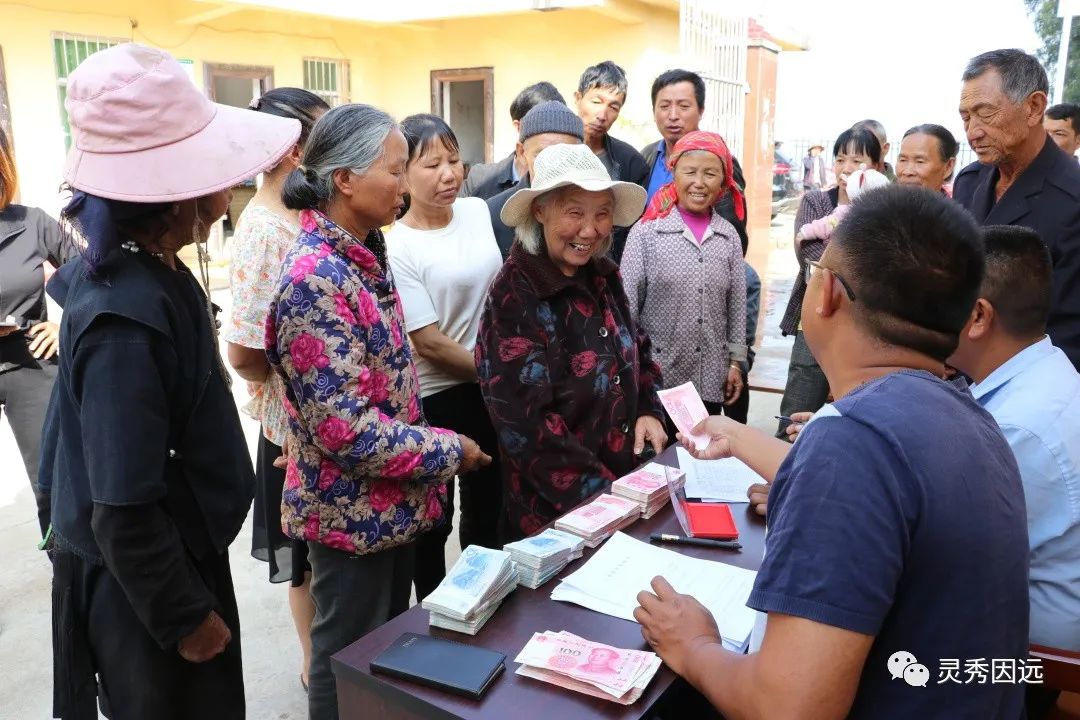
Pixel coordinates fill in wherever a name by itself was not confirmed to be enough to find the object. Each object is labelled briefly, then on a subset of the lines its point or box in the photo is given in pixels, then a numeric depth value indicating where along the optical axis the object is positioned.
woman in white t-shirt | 2.68
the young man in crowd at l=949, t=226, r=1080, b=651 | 1.64
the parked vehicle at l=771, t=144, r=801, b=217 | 19.45
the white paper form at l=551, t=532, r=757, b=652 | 1.52
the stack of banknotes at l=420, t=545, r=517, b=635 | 1.45
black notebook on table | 1.29
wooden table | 1.26
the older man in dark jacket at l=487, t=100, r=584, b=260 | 3.13
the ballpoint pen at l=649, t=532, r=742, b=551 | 1.81
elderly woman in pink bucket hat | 1.40
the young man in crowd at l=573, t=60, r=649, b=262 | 4.04
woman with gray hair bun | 1.75
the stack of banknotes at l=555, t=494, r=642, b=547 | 1.80
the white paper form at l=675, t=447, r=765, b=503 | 2.11
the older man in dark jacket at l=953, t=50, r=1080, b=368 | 2.84
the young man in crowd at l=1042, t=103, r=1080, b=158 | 5.37
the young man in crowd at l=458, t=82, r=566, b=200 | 3.87
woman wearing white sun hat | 2.21
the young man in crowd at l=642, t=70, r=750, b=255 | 4.17
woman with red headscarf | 3.24
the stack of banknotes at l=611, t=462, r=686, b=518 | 1.97
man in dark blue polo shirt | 0.99
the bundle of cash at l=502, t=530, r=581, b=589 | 1.62
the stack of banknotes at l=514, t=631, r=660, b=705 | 1.27
